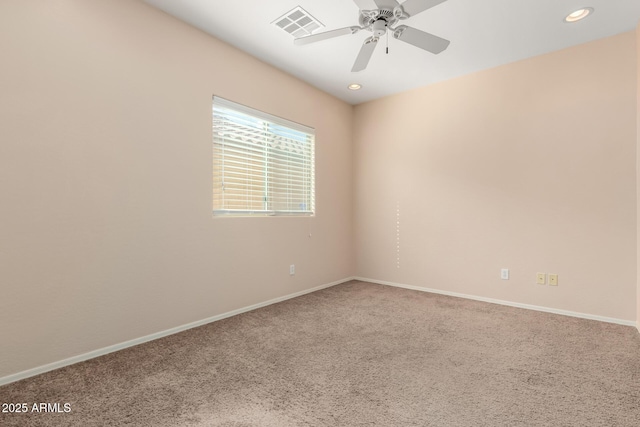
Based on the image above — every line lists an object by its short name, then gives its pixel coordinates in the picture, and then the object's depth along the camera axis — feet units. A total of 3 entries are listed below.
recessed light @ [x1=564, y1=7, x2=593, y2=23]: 7.95
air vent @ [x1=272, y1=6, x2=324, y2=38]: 8.14
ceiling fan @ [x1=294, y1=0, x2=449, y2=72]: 6.04
